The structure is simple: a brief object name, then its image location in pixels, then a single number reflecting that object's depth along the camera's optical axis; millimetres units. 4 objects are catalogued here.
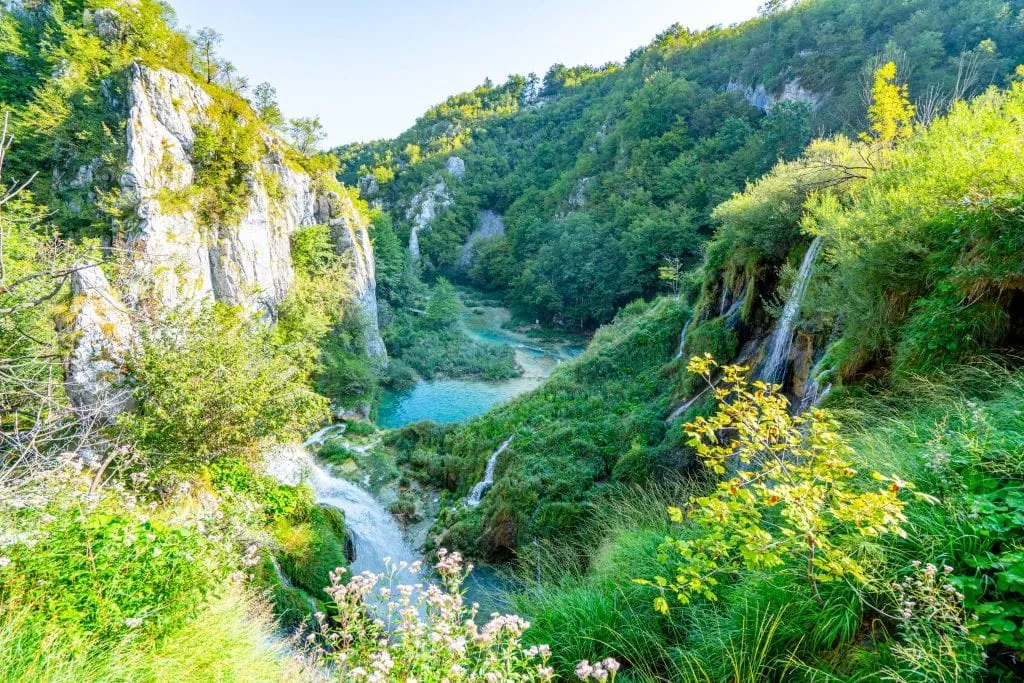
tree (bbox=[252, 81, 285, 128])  26672
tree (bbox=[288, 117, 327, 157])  29580
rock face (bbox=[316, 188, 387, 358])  28719
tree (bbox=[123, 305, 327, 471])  8156
